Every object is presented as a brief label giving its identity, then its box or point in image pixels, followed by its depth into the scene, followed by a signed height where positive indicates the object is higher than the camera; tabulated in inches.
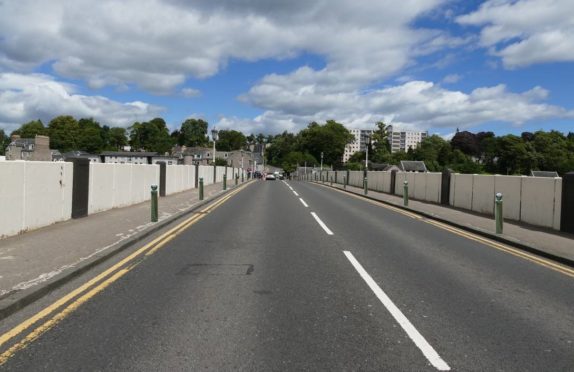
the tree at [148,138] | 6486.2 +357.2
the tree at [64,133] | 5462.6 +320.1
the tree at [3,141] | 5497.5 +219.6
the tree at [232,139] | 7425.2 +432.7
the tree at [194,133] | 7465.6 +511.2
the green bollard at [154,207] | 545.6 -48.2
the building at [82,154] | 4081.0 +63.1
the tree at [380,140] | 6095.0 +406.5
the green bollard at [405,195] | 871.4 -40.2
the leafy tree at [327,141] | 6387.8 +383.5
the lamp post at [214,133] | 1574.8 +107.7
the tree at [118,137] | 6609.3 +347.6
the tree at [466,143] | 6747.1 +439.8
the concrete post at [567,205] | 495.8 -27.9
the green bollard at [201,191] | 931.2 -48.8
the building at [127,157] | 4616.1 +63.7
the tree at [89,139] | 5654.0 +263.0
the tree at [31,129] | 5615.2 +363.9
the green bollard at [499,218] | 486.6 -42.5
